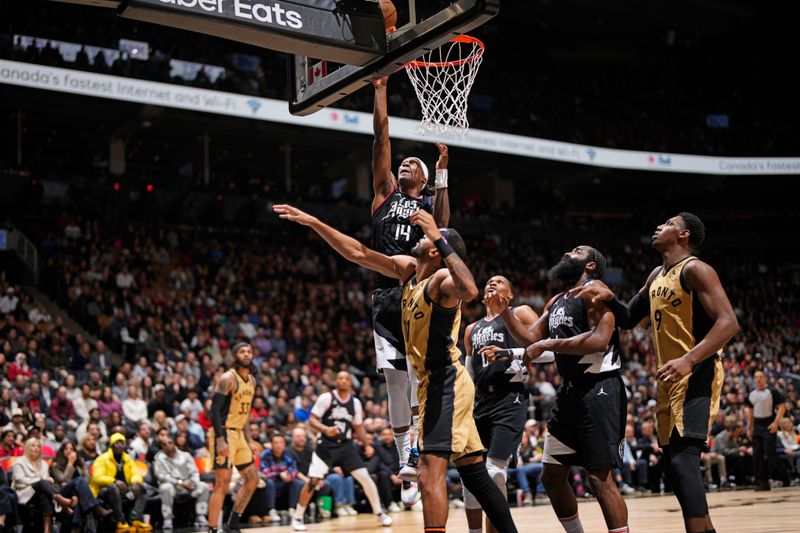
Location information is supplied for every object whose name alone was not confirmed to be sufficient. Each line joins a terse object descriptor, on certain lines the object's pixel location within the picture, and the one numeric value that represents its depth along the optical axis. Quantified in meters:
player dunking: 6.36
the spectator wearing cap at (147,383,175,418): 13.91
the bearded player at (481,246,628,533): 5.59
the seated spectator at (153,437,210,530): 11.80
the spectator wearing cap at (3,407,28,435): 11.96
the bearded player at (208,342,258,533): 9.84
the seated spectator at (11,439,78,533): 10.62
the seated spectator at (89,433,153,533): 11.14
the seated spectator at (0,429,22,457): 11.23
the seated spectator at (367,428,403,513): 13.62
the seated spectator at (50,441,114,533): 10.77
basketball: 5.48
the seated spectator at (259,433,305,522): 13.04
